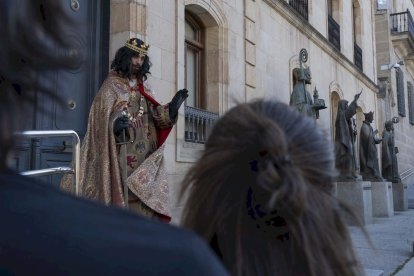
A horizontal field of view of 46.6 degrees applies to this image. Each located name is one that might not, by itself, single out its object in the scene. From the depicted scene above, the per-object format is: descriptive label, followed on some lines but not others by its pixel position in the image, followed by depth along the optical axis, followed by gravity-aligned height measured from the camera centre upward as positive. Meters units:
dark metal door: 4.96 +0.84
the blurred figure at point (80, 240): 0.44 -0.06
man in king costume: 3.74 +0.24
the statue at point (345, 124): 10.84 +1.04
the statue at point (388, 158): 15.56 +0.34
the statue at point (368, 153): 13.13 +0.43
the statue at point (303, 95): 8.12 +1.28
